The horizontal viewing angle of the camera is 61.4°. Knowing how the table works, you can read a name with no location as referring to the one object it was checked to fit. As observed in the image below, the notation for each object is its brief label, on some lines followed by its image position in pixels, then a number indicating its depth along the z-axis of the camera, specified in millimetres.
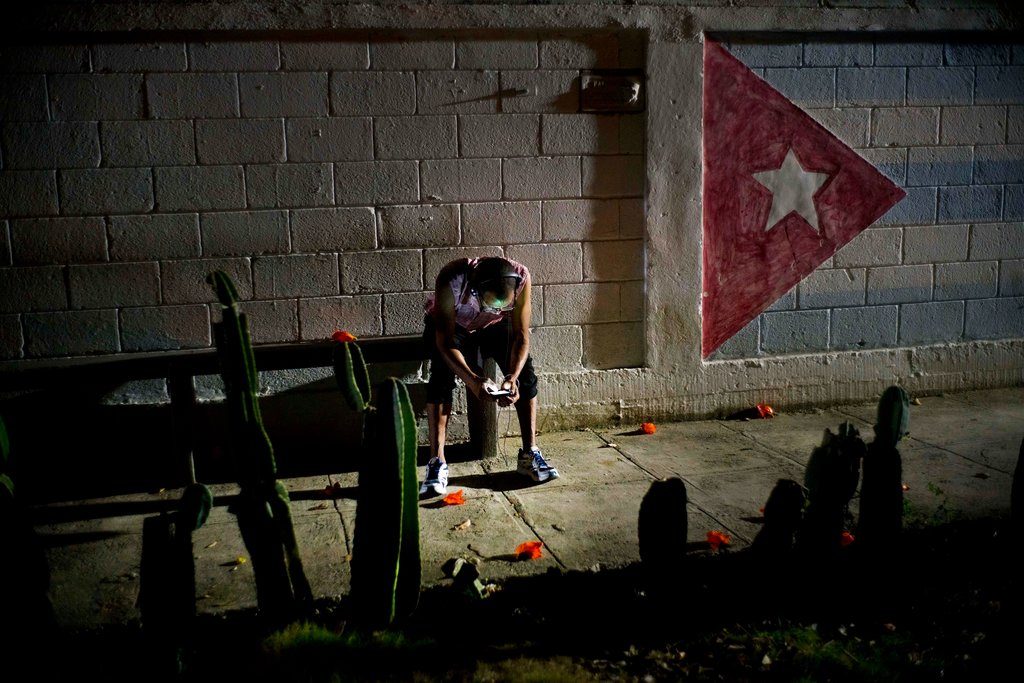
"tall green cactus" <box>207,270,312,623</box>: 2779
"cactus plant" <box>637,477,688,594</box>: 2965
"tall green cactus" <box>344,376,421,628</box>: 2842
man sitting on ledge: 4520
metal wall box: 5289
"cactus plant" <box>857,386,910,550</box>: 3068
